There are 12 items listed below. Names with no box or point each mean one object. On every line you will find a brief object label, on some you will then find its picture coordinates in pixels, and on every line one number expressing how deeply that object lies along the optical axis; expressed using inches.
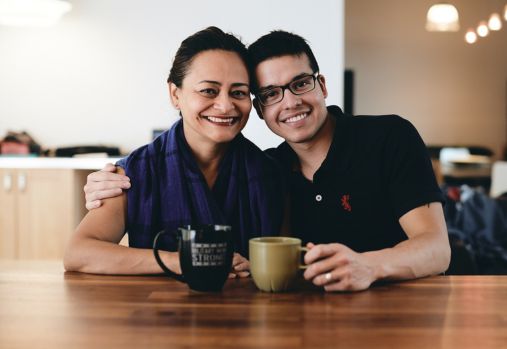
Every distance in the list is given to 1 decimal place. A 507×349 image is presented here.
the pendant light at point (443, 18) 221.3
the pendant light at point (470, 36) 264.2
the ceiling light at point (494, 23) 226.5
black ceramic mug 41.0
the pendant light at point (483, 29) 246.4
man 64.0
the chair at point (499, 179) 199.7
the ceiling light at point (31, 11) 137.5
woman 58.1
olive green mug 41.6
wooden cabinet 150.3
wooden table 31.8
